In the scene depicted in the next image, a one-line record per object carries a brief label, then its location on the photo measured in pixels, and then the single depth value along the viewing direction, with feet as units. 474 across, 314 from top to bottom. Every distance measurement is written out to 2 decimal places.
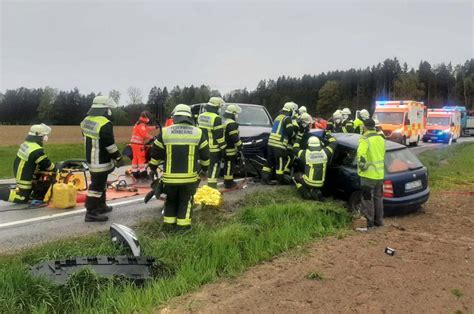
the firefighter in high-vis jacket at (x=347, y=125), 42.11
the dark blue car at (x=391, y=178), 25.71
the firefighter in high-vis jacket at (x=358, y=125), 42.96
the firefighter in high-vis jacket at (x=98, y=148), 22.20
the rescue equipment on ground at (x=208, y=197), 24.72
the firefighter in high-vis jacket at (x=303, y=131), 32.17
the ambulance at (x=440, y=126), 98.09
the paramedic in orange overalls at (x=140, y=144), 36.68
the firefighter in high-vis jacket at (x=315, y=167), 27.50
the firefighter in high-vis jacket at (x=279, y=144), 31.48
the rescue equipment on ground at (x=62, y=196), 25.43
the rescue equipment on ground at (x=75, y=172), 27.99
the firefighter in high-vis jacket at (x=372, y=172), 23.98
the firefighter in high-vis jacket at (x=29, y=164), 25.53
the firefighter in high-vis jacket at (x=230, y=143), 29.89
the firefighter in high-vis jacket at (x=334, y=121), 42.47
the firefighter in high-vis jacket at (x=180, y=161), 19.94
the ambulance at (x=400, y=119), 75.56
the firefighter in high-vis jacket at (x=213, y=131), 29.09
